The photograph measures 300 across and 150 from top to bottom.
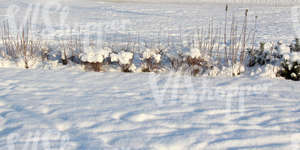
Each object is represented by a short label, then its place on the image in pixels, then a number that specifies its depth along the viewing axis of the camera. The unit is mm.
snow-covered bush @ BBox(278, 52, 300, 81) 4816
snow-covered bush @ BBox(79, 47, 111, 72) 5039
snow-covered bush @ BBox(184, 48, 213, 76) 5182
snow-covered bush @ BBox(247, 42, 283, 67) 5355
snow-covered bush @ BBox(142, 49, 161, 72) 5206
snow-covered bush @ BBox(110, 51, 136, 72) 5020
